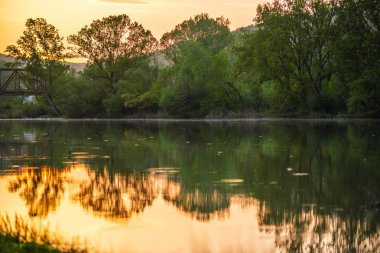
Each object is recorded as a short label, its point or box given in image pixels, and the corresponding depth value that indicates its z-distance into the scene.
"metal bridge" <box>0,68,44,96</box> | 113.19
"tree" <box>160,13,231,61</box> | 124.88
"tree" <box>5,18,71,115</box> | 115.12
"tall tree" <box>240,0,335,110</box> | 77.25
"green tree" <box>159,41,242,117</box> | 90.50
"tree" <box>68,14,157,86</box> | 108.00
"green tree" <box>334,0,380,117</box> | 68.78
